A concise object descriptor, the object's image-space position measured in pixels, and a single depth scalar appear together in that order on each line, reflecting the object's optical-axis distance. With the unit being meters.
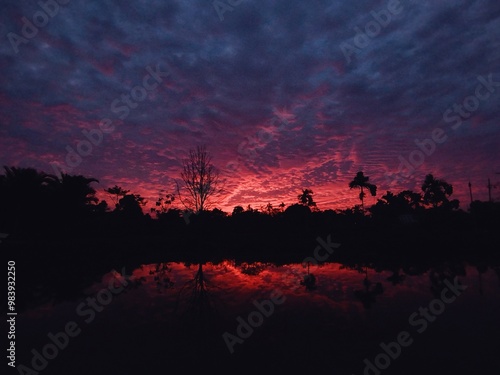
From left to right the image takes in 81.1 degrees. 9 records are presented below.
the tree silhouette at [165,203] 45.09
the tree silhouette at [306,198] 57.36
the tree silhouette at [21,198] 24.05
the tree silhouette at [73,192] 26.25
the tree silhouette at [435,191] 49.59
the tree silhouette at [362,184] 50.59
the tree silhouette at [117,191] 51.13
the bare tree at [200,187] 29.66
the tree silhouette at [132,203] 44.27
